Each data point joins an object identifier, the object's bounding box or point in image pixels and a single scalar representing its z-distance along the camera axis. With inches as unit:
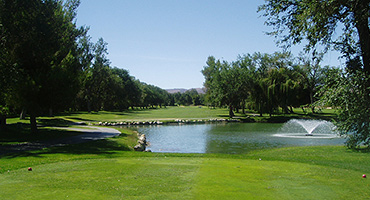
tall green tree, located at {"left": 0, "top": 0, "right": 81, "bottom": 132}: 750.2
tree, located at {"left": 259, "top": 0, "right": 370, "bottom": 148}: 382.6
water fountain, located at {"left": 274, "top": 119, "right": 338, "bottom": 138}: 1094.4
